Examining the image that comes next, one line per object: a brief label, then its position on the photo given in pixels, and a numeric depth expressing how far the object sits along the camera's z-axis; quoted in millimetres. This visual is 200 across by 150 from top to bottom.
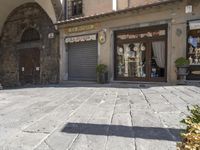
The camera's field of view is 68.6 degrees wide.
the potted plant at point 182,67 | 5873
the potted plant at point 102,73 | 7350
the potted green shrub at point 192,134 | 928
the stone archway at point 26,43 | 9148
